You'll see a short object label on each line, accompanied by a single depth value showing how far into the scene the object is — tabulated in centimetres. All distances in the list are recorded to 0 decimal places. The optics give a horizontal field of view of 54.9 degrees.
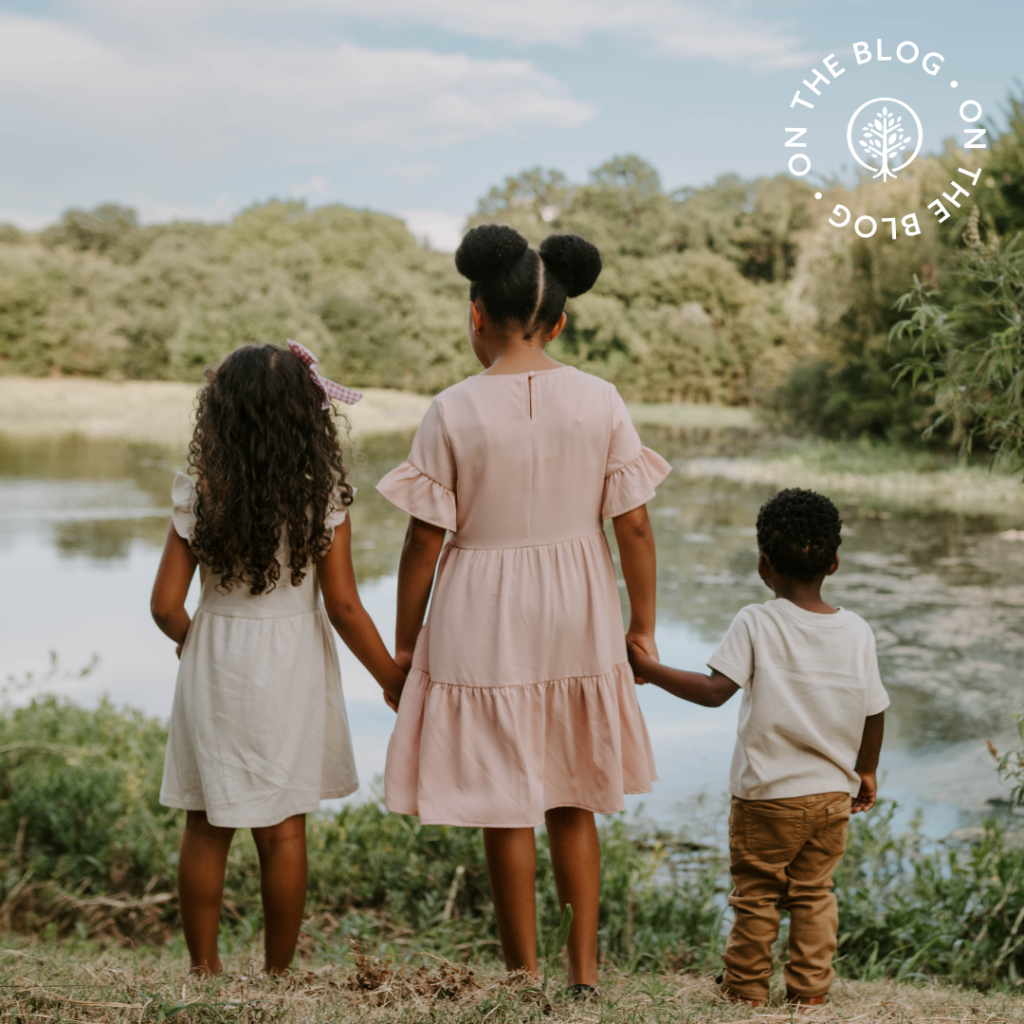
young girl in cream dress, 183
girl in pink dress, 176
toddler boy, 176
